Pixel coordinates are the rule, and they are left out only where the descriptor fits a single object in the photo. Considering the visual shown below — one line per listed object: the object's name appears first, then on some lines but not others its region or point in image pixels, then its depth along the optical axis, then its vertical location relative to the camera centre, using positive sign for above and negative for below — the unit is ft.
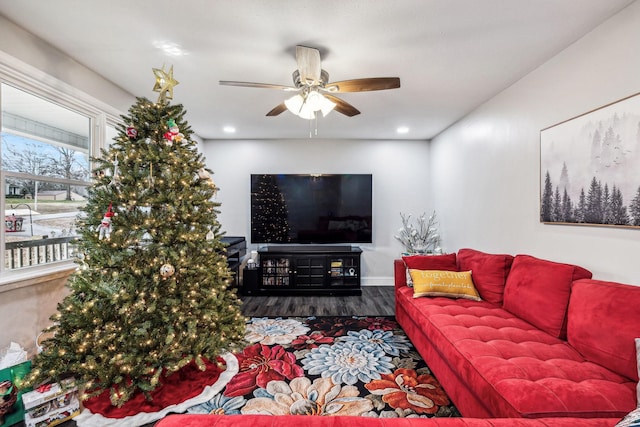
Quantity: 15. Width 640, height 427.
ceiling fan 6.47 +3.02
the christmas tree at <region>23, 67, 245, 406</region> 5.86 -1.41
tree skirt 5.75 -4.20
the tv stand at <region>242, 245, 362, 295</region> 14.19 -3.21
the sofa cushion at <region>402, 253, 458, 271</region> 9.46 -1.71
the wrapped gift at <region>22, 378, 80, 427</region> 5.37 -3.81
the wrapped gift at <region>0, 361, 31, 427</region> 5.41 -3.61
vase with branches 14.66 -1.24
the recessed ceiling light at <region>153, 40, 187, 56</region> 6.67 +3.99
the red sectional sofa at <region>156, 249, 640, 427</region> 3.49 -2.63
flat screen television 15.23 +0.25
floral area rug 6.11 -4.21
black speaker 14.11 -3.44
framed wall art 5.45 +0.98
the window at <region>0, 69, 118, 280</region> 6.32 +1.14
